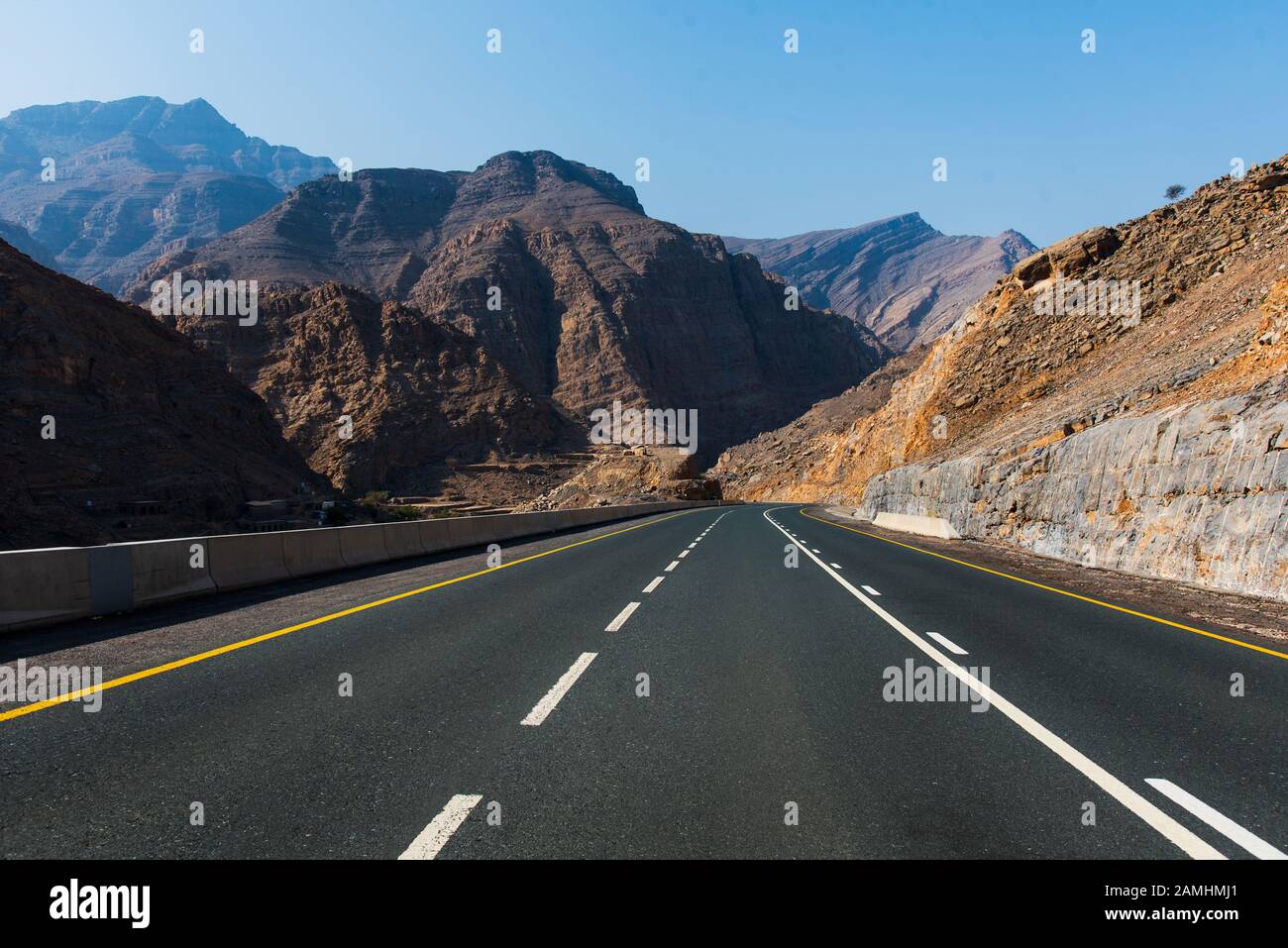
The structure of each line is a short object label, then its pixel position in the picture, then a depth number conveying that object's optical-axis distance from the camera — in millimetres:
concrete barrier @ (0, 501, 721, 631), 8156
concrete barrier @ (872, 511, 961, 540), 26862
